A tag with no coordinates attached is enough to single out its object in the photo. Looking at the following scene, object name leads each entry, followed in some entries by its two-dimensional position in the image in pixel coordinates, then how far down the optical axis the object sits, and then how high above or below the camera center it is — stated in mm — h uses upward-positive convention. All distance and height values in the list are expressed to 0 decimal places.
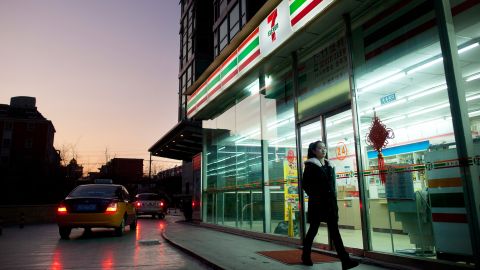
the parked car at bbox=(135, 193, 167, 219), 21547 -244
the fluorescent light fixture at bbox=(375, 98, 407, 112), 6093 +1535
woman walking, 5200 +27
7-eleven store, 4754 +1425
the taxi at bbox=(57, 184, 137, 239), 9695 -216
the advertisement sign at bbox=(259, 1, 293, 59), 7762 +3821
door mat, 5905 -1015
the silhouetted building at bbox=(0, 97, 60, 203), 66312 +13458
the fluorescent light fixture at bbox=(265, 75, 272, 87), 9828 +3216
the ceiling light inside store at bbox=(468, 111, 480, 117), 4617 +1038
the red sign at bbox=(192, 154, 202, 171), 15483 +1660
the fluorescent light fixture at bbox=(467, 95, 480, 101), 4810 +1352
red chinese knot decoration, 6016 +1008
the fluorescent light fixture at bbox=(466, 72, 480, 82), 5060 +1693
